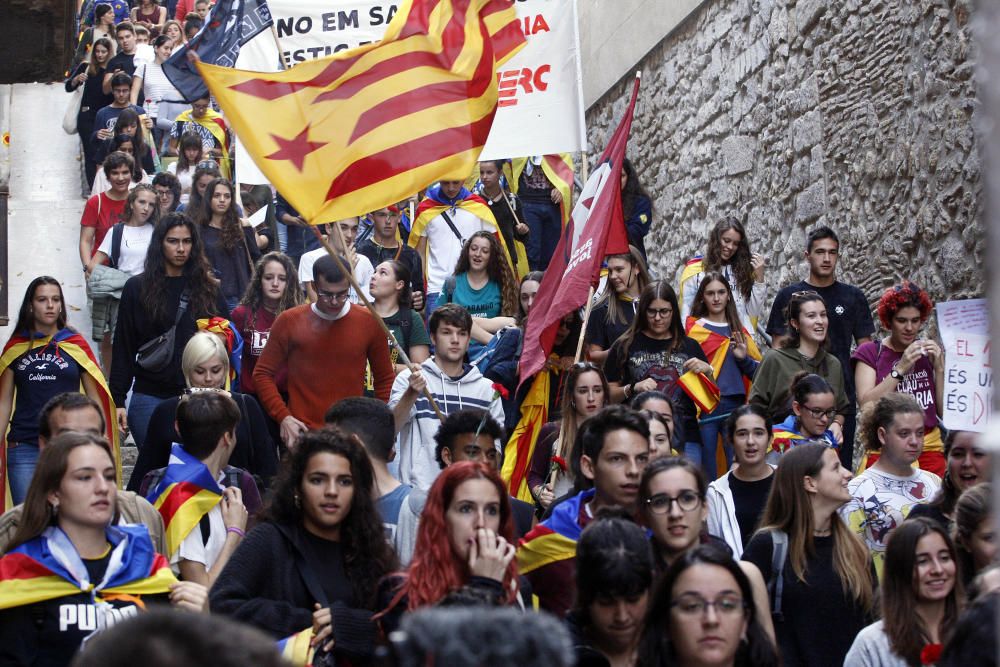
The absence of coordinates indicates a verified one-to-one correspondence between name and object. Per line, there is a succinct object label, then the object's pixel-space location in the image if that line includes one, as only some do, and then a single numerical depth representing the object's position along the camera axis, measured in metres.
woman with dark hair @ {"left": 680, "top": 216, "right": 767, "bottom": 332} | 11.32
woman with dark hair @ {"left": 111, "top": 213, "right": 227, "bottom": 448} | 9.28
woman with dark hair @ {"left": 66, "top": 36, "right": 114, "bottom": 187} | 17.91
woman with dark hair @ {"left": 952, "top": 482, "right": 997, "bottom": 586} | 5.75
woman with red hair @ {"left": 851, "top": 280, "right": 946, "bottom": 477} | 8.84
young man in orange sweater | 8.99
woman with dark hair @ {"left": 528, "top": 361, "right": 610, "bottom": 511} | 8.11
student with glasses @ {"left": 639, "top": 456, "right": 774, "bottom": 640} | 5.65
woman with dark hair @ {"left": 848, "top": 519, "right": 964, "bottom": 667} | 5.27
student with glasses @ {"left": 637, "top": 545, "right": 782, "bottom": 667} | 4.57
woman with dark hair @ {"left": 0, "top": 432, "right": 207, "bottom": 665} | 4.99
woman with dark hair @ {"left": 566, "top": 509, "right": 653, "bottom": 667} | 4.90
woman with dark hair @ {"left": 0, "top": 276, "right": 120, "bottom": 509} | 8.68
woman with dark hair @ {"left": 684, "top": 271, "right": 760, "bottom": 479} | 9.46
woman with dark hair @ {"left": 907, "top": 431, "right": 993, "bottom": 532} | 6.75
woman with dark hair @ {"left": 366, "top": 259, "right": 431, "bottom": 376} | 10.36
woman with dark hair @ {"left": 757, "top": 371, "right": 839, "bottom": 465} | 8.51
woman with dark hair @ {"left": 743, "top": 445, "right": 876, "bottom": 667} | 5.92
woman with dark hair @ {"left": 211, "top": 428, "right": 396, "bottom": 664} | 5.01
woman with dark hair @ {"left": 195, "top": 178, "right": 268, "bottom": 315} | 12.26
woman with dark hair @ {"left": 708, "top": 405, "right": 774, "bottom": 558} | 7.19
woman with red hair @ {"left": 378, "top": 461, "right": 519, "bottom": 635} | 4.81
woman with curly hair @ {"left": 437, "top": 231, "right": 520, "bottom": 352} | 11.89
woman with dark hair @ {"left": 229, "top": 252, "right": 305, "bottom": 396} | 10.23
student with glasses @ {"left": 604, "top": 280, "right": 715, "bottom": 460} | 9.30
